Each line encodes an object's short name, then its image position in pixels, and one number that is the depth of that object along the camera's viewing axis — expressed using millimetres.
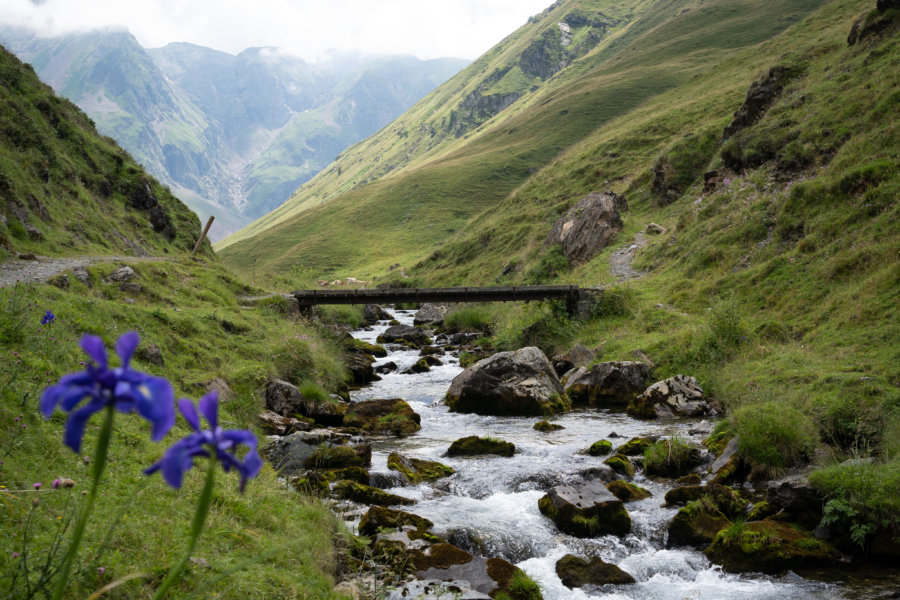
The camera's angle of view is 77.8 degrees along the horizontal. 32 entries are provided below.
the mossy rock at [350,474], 12125
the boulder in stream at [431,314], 46219
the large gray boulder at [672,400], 17469
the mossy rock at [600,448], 14461
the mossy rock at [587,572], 8930
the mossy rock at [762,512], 10086
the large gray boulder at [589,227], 39750
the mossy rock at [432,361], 29719
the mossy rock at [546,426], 17344
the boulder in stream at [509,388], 20141
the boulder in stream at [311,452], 12461
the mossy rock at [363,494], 11234
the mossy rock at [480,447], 14977
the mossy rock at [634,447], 14289
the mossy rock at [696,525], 9914
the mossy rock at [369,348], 31969
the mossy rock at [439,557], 8859
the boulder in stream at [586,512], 10336
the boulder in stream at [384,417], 17594
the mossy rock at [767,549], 8906
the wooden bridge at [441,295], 29438
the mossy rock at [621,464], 13010
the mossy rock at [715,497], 10508
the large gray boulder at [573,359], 24445
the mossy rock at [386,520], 9766
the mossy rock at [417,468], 13057
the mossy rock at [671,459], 12953
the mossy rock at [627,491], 11695
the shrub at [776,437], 11773
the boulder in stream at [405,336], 37191
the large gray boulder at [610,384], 20281
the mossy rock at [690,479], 12254
